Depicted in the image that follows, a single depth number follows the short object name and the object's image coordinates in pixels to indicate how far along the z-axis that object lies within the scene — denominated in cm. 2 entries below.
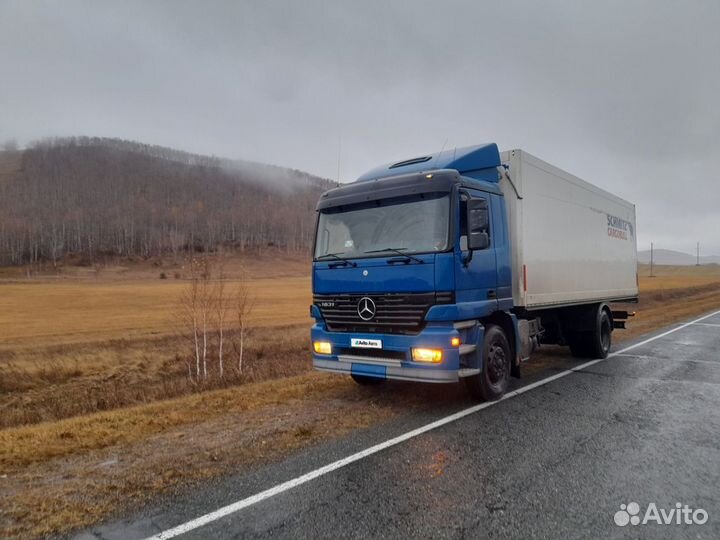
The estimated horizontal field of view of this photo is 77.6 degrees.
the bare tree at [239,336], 1517
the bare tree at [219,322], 1537
